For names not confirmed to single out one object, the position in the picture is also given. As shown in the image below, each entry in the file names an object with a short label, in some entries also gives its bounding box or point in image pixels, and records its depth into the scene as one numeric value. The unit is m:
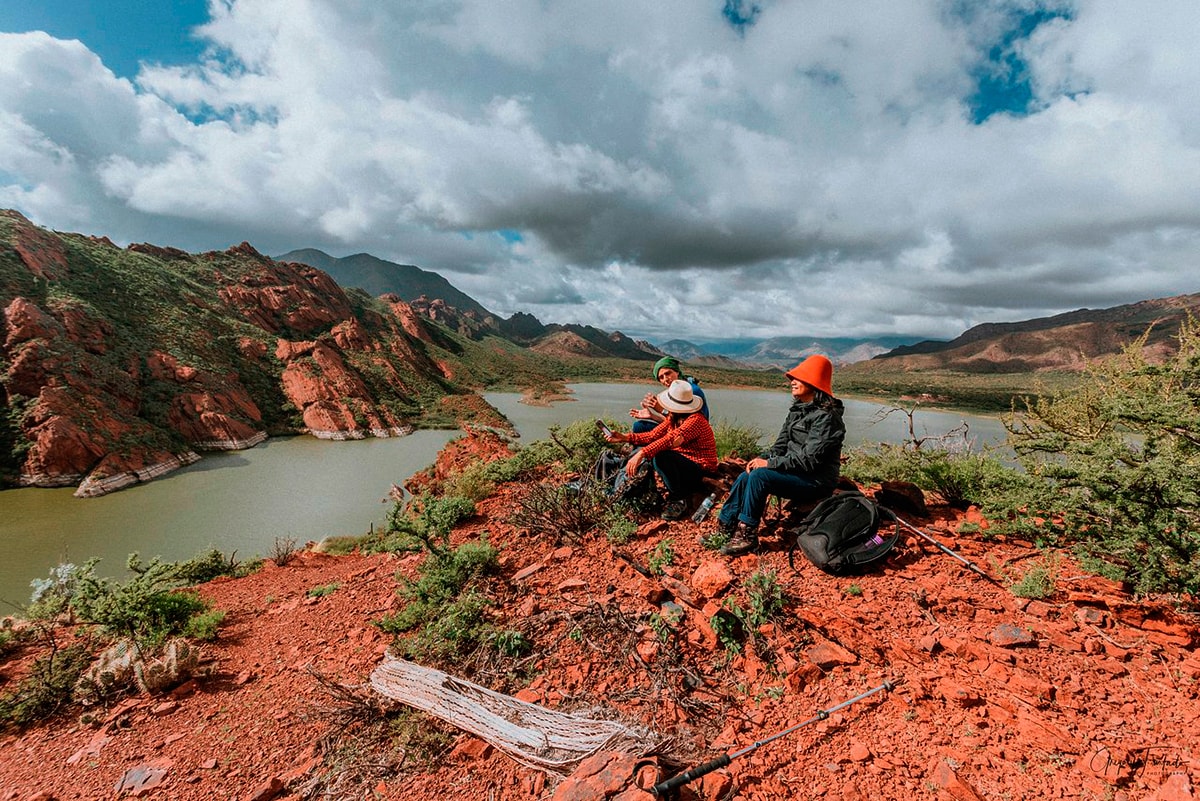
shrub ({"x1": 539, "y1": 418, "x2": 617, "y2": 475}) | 5.54
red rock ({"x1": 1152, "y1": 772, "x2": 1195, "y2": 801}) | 1.57
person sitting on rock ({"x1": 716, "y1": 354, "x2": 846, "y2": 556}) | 3.35
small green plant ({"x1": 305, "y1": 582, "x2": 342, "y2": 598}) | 4.27
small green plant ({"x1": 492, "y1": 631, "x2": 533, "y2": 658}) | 2.75
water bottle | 4.02
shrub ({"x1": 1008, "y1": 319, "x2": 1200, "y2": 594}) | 2.51
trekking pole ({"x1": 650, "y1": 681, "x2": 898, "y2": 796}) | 1.68
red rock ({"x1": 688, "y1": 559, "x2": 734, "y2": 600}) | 2.99
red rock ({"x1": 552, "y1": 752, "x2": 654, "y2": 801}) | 1.65
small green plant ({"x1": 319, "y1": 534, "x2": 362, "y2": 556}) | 6.88
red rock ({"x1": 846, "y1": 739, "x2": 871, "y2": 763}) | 1.90
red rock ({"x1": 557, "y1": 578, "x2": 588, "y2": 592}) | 3.29
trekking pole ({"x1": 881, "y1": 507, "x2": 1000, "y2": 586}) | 2.95
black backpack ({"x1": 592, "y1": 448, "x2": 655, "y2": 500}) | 4.34
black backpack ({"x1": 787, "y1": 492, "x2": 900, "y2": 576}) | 3.11
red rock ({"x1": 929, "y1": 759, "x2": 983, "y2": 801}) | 1.68
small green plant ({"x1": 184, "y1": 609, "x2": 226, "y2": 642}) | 3.66
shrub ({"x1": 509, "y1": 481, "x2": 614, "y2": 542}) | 4.19
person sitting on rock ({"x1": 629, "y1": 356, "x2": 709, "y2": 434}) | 4.56
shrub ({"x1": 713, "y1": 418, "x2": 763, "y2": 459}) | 6.27
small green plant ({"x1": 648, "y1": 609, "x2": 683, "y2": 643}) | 2.68
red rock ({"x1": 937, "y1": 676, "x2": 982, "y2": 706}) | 2.08
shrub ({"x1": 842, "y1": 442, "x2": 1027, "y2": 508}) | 3.76
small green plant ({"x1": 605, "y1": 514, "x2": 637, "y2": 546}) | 3.89
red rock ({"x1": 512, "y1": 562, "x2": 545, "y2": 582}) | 3.57
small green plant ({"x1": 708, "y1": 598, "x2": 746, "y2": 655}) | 2.62
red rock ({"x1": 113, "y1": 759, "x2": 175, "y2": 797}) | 2.27
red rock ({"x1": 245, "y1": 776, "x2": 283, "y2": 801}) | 2.15
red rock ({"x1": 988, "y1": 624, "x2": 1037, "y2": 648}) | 2.36
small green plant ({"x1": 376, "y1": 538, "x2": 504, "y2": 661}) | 2.92
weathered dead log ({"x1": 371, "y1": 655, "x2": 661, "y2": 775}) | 1.96
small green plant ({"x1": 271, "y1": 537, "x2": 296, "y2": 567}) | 6.00
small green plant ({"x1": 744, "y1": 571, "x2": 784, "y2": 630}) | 2.70
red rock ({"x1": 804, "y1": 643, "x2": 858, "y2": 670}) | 2.40
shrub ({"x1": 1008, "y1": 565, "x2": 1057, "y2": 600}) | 2.65
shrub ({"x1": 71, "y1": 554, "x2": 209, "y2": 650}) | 3.77
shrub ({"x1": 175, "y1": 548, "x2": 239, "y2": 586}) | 6.24
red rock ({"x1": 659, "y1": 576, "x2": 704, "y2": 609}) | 2.96
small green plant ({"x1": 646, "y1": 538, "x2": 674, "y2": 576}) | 3.40
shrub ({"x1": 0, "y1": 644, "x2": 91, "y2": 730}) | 2.88
